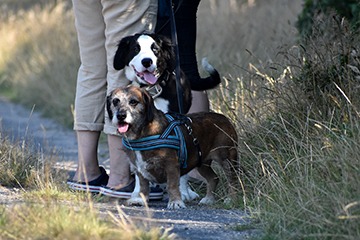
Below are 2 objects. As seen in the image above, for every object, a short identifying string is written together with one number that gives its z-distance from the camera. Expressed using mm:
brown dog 10891
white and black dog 11875
